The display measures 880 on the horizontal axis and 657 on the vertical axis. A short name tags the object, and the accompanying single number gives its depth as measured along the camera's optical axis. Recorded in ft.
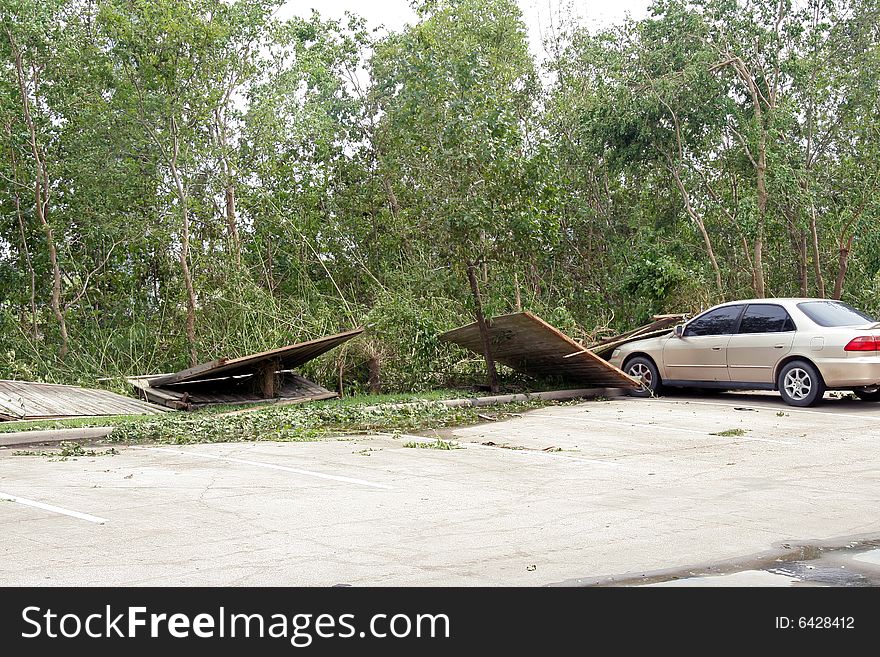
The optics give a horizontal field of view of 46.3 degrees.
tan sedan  49.83
